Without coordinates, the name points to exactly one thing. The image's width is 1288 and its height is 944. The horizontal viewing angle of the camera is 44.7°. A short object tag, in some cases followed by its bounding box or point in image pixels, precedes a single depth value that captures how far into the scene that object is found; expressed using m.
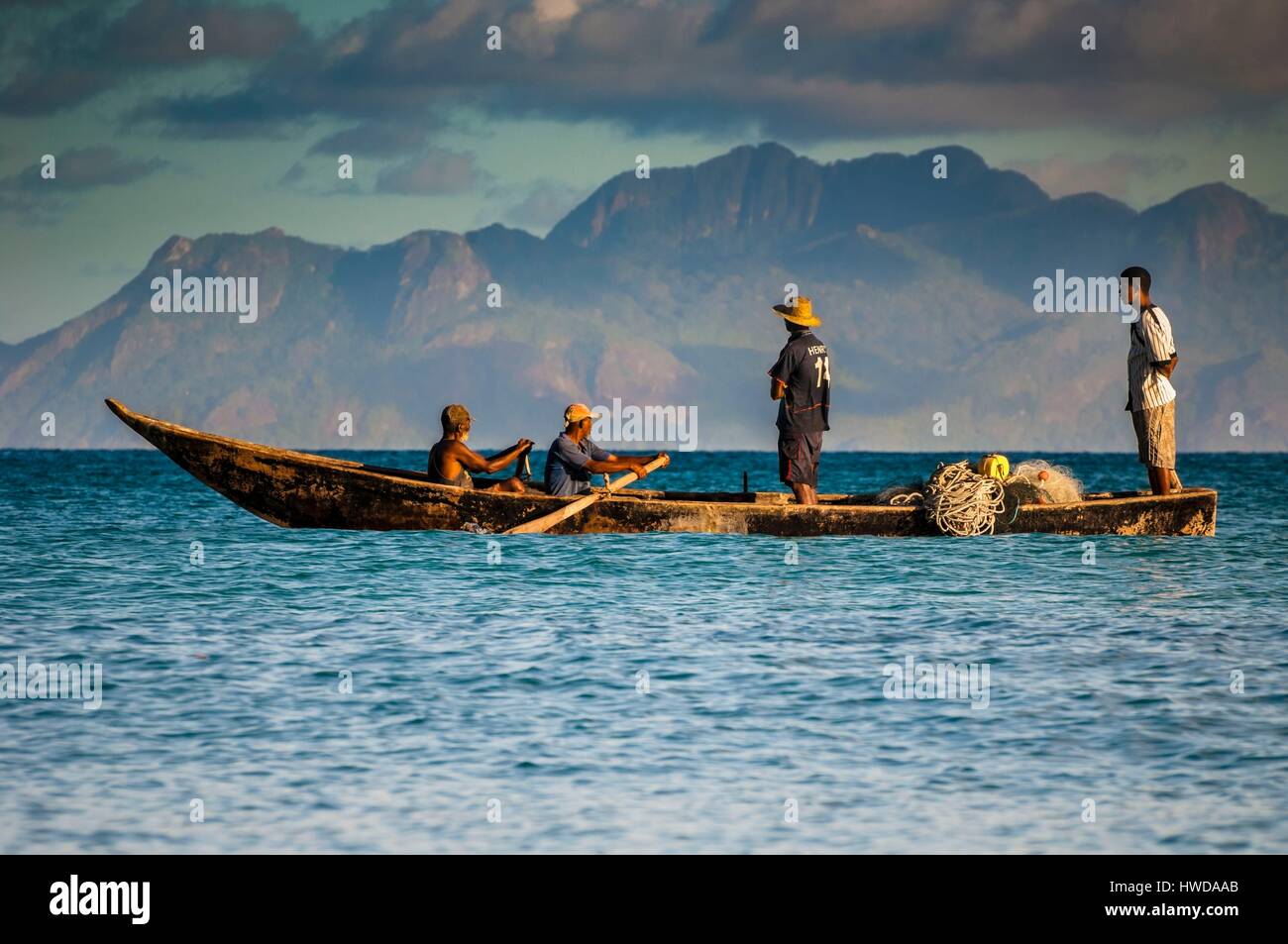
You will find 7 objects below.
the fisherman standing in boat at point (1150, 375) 19.16
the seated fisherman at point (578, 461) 19.06
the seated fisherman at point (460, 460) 18.78
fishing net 20.20
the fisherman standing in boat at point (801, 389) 18.95
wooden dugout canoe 19.47
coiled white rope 19.69
